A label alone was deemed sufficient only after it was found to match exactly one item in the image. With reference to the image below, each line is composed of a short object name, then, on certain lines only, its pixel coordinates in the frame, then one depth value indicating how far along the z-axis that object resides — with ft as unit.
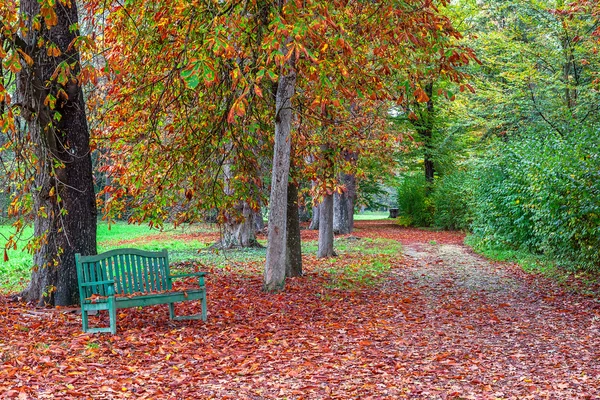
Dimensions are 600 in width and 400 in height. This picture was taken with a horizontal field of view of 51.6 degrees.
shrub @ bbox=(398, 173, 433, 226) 111.86
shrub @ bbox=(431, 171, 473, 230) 91.99
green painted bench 23.34
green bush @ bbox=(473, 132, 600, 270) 35.12
